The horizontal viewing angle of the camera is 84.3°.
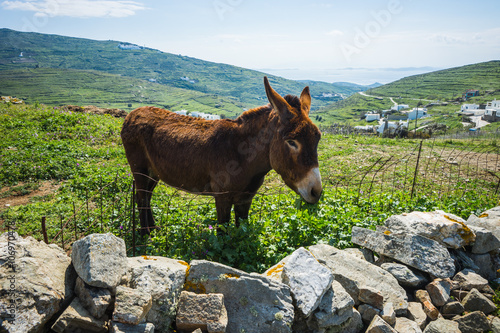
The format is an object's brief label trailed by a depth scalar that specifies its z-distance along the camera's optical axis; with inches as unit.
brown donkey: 166.2
